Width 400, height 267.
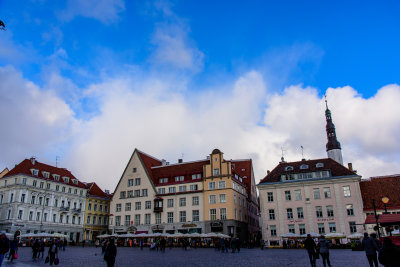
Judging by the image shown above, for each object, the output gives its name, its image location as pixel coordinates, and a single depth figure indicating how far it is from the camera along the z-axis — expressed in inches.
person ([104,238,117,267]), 522.6
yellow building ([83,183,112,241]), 3019.2
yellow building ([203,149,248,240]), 2324.1
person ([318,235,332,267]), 660.7
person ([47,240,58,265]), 767.7
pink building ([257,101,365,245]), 2021.4
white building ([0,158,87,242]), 2482.8
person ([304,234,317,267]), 693.9
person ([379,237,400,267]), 330.6
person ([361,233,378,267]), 577.3
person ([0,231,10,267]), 534.9
